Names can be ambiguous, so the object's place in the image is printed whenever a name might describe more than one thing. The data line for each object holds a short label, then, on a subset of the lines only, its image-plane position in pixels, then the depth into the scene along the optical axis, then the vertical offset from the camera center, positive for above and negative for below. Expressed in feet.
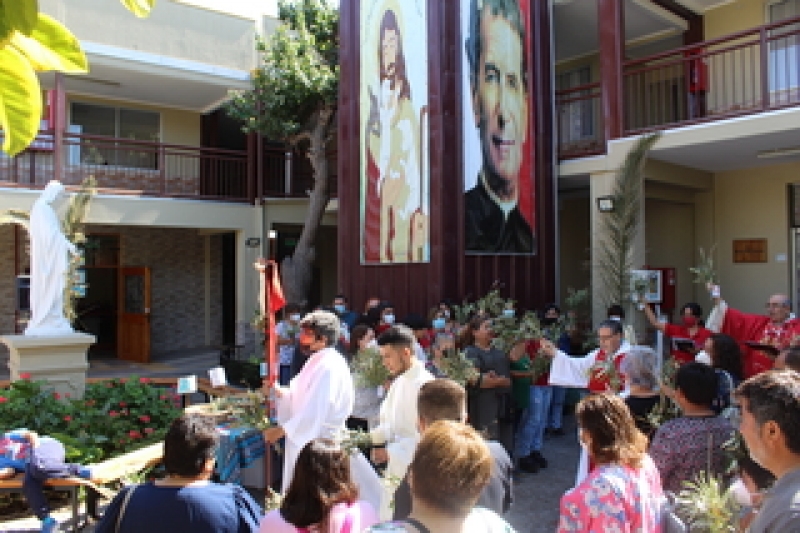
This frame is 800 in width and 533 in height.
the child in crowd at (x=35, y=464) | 16.33 -5.07
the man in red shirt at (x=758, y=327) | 19.76 -2.05
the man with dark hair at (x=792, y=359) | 12.09 -1.79
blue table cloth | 16.83 -4.90
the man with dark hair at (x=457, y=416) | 9.36 -2.25
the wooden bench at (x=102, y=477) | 16.42 -5.42
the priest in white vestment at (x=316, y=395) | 14.19 -2.83
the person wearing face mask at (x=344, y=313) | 31.86 -2.18
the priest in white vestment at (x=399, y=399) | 13.00 -2.76
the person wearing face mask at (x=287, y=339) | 30.53 -3.24
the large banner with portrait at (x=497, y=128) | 33.30 +7.81
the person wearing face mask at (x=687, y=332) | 21.83 -2.35
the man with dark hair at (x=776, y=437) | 5.88 -1.75
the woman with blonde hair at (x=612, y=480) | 8.09 -2.84
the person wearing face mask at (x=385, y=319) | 28.27 -2.19
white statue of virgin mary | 26.40 +0.27
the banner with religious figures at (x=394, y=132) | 33.68 +7.89
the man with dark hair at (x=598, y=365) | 16.10 -2.68
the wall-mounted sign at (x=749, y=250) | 36.27 +1.06
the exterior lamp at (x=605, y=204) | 32.51 +3.47
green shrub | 22.00 -5.33
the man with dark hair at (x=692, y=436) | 10.21 -2.79
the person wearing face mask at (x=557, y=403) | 26.12 -5.59
